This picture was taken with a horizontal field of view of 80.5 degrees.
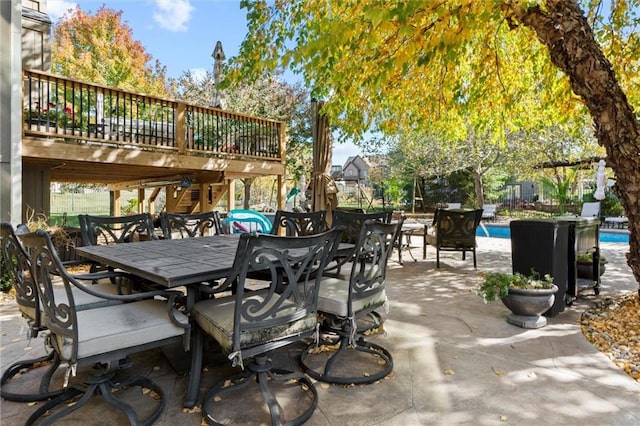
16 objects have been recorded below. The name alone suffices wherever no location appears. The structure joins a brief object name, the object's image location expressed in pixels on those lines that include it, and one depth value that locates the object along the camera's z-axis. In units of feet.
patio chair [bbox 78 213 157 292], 11.36
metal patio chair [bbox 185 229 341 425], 6.07
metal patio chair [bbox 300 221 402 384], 7.71
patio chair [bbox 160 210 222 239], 13.25
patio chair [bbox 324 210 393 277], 11.57
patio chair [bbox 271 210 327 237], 13.20
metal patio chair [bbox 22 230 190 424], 5.64
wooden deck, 18.63
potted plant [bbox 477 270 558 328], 10.53
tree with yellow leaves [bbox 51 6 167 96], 52.16
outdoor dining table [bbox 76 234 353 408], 6.67
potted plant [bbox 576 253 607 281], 14.42
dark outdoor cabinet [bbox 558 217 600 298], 12.48
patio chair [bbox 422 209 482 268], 19.26
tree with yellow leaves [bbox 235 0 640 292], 9.14
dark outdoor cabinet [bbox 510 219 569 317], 11.68
